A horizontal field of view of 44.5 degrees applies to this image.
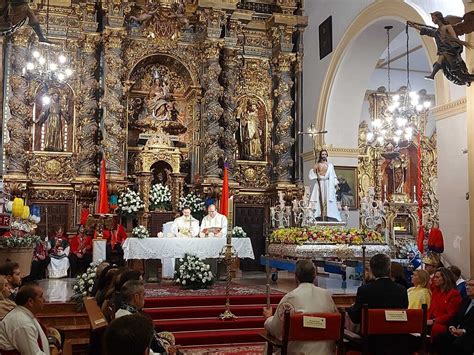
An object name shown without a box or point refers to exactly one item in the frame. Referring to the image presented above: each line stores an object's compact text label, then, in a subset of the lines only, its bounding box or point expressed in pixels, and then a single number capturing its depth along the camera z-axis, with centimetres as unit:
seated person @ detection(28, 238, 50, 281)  1288
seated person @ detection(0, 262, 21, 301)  566
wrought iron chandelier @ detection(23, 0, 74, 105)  1395
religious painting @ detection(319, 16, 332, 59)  1725
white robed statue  1421
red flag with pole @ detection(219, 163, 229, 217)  1399
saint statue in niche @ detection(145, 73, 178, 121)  1734
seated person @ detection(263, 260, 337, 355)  466
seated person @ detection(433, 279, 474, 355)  509
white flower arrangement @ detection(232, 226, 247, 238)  1305
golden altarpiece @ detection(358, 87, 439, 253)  2098
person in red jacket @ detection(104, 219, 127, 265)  1353
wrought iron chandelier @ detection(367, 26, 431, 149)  1405
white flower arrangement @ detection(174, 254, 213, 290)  1120
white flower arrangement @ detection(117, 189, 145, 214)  1495
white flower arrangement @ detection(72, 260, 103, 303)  897
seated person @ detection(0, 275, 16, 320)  505
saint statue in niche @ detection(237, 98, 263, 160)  1812
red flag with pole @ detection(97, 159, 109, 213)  1466
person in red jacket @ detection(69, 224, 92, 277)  1373
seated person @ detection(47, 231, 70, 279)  1431
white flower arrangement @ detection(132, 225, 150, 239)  1185
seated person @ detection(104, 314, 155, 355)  223
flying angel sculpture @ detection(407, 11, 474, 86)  929
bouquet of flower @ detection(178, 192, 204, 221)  1602
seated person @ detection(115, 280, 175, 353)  432
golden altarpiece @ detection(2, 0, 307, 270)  1602
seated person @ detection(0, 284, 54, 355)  396
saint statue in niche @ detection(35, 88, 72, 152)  1636
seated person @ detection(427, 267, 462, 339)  583
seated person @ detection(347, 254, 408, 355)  487
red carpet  836
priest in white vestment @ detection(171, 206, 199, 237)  1251
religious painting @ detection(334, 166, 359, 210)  1717
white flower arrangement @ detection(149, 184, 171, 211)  1652
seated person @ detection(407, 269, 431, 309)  659
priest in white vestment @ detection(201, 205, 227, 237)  1278
